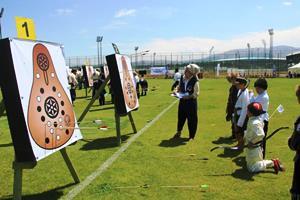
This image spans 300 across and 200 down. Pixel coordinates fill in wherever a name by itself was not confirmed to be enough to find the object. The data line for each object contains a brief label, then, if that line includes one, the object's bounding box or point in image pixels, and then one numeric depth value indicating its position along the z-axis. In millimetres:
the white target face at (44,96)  5699
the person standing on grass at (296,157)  4858
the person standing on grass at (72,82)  21016
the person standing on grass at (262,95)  7996
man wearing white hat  10750
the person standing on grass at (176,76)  26498
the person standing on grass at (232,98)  10034
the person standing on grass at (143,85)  28000
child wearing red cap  7555
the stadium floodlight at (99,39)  81700
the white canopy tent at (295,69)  60656
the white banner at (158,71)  70750
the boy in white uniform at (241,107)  9094
